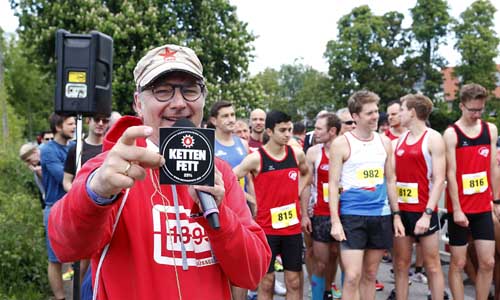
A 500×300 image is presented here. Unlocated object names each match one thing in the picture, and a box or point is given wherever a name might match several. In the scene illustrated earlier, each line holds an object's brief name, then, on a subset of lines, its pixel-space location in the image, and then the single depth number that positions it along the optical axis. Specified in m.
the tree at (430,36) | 41.69
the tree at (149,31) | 17.22
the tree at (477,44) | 39.94
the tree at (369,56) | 42.44
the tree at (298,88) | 47.11
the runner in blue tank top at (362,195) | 4.68
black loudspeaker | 4.45
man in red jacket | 1.54
